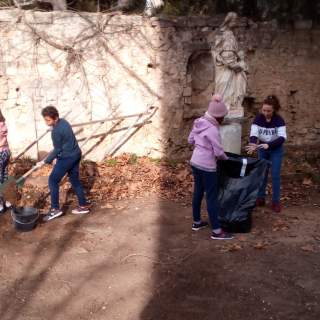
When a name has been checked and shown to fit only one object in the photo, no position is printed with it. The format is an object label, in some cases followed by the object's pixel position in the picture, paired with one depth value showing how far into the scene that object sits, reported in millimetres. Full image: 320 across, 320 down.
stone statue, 8281
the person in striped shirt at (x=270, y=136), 5941
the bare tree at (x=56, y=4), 9491
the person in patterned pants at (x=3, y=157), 6277
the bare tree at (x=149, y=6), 9562
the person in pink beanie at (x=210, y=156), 5227
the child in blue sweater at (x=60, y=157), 5883
